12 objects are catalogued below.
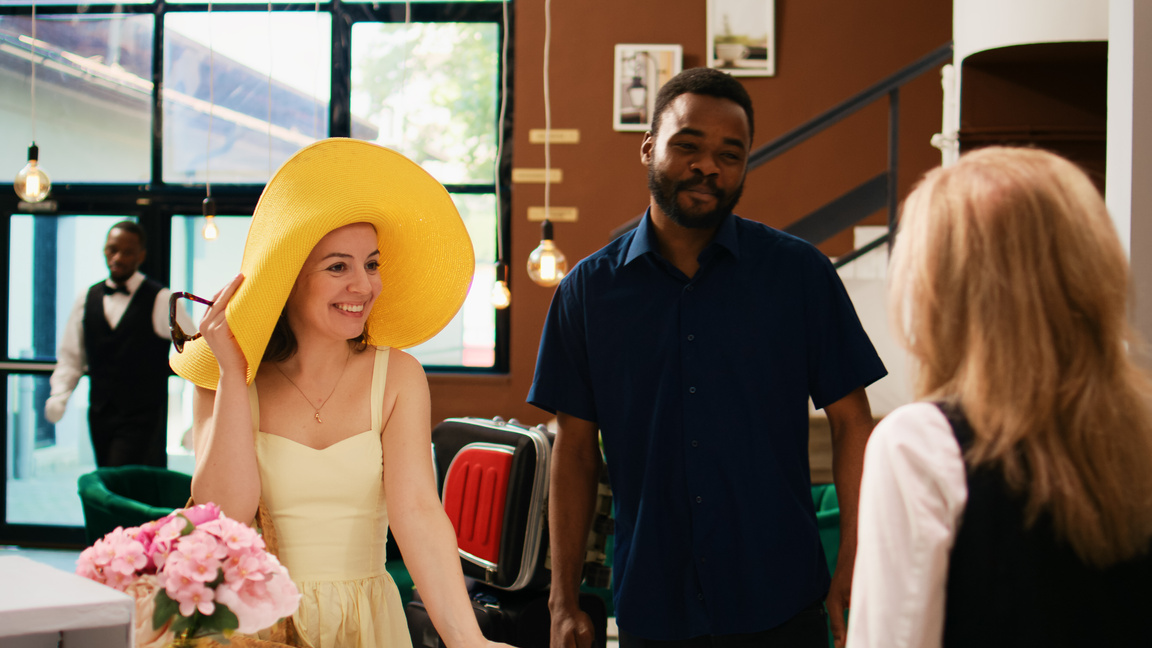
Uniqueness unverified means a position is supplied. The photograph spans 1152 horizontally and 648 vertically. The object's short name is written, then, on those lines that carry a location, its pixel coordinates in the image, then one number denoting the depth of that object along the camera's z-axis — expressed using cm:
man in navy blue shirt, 147
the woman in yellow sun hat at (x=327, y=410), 134
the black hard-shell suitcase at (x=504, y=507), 226
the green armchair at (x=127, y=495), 309
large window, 567
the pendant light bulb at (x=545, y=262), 369
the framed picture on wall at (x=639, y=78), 537
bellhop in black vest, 475
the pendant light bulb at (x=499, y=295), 421
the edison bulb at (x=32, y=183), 388
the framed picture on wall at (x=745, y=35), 531
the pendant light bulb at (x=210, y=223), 425
